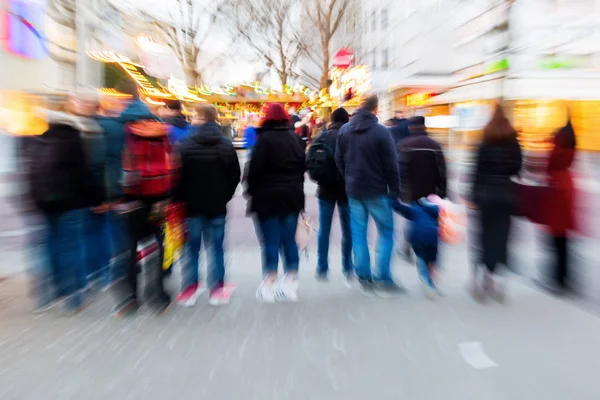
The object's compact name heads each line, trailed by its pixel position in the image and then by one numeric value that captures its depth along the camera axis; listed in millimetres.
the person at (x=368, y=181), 4945
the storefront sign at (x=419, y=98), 28286
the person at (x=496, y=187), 4715
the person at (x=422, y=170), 5406
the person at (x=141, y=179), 4324
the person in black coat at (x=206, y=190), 4691
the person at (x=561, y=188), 4879
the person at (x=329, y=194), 5441
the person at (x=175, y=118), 5952
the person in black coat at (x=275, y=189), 4809
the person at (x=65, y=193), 4371
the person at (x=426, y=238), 5164
